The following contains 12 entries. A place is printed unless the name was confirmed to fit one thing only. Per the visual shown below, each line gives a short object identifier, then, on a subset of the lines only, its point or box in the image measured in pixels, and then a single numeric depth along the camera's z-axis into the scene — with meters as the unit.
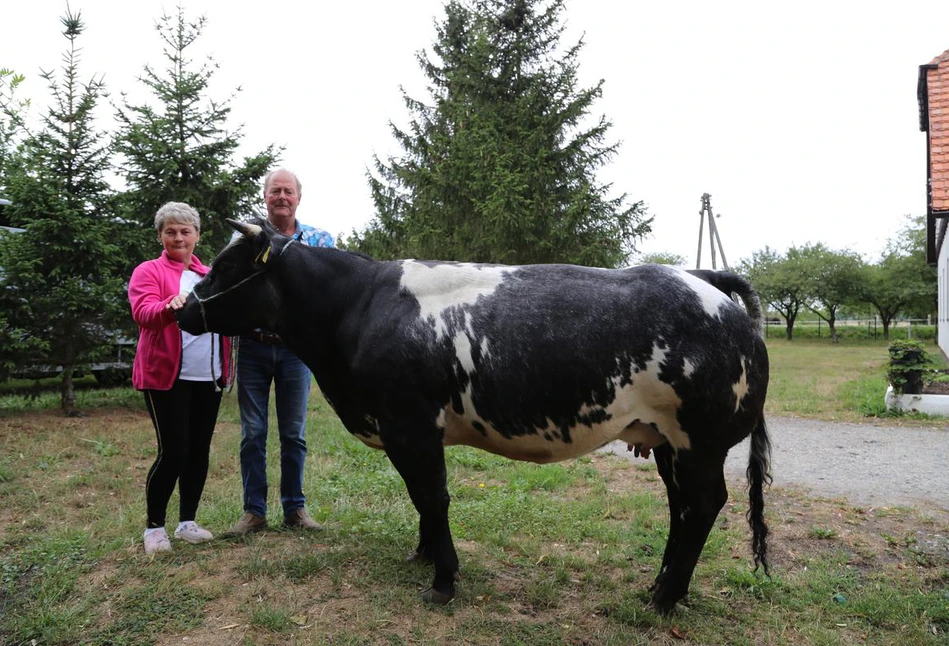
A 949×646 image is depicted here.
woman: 3.92
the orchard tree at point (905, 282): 37.22
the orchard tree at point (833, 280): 40.50
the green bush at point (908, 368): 9.96
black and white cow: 3.26
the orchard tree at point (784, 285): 42.06
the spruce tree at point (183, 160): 10.12
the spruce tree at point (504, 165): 14.71
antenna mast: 22.83
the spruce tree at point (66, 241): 8.84
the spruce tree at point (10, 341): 8.59
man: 4.41
